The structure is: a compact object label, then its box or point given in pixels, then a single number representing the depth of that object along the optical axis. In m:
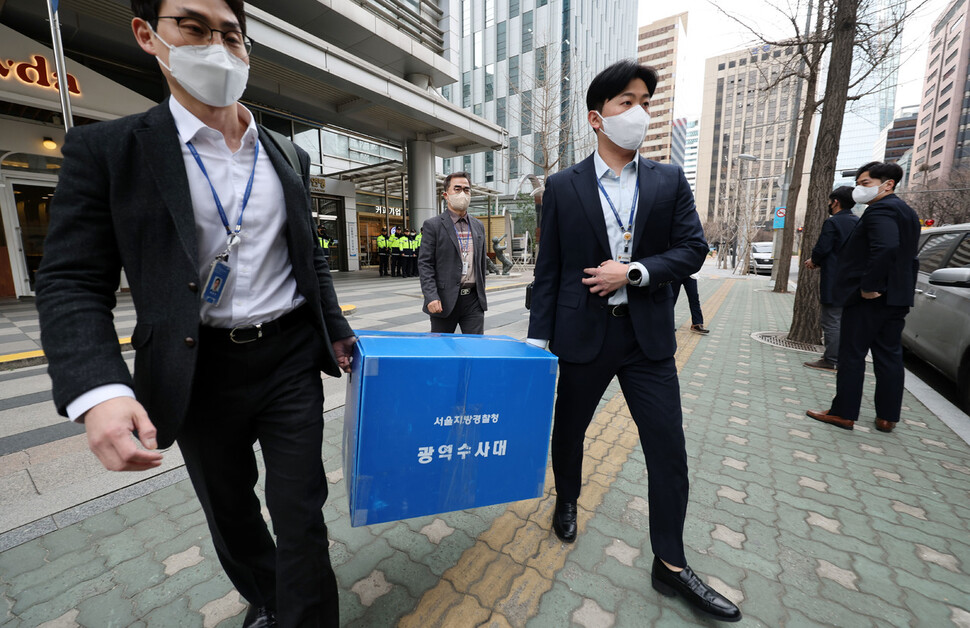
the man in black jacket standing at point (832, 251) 4.82
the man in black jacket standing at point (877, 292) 3.26
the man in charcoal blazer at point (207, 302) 1.05
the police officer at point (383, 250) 18.09
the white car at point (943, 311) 4.10
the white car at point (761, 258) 24.86
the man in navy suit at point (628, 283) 1.78
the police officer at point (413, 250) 16.47
